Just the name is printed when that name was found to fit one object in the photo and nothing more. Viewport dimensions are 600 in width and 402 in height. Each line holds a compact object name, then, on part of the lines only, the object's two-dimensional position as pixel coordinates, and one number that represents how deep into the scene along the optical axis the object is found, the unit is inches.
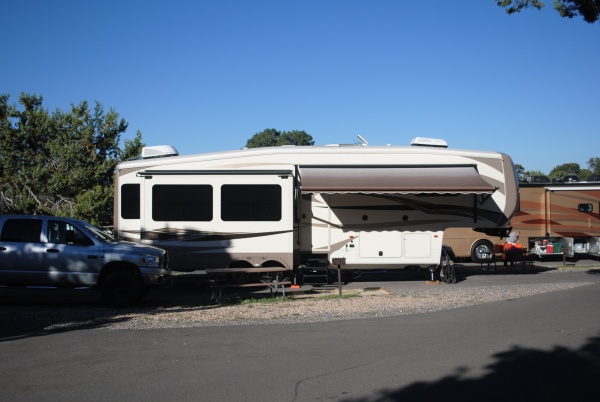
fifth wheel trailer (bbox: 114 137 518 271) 605.0
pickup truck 488.1
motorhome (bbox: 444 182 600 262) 931.3
